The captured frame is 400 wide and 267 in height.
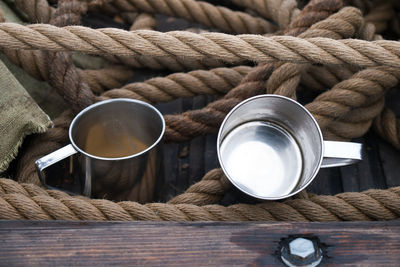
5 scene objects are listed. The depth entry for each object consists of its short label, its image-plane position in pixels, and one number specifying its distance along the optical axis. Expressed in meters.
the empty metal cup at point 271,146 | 0.65
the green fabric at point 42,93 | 0.77
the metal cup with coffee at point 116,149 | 0.64
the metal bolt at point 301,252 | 0.55
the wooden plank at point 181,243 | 0.55
